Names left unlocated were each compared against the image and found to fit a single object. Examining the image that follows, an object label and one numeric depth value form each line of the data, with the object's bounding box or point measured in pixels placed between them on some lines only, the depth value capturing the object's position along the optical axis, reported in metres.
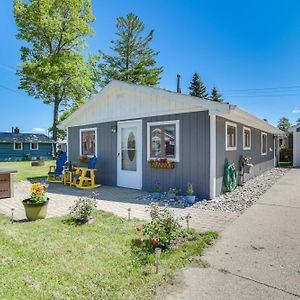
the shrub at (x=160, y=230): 3.11
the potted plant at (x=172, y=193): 6.25
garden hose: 6.93
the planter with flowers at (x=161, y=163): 6.71
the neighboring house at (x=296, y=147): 17.30
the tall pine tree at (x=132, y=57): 23.55
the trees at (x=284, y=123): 48.61
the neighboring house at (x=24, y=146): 25.78
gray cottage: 6.15
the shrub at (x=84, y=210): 4.17
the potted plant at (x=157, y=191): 6.45
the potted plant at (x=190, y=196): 5.84
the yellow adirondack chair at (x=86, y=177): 8.30
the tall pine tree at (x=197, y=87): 31.61
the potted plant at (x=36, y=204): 4.32
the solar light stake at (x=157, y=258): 2.54
